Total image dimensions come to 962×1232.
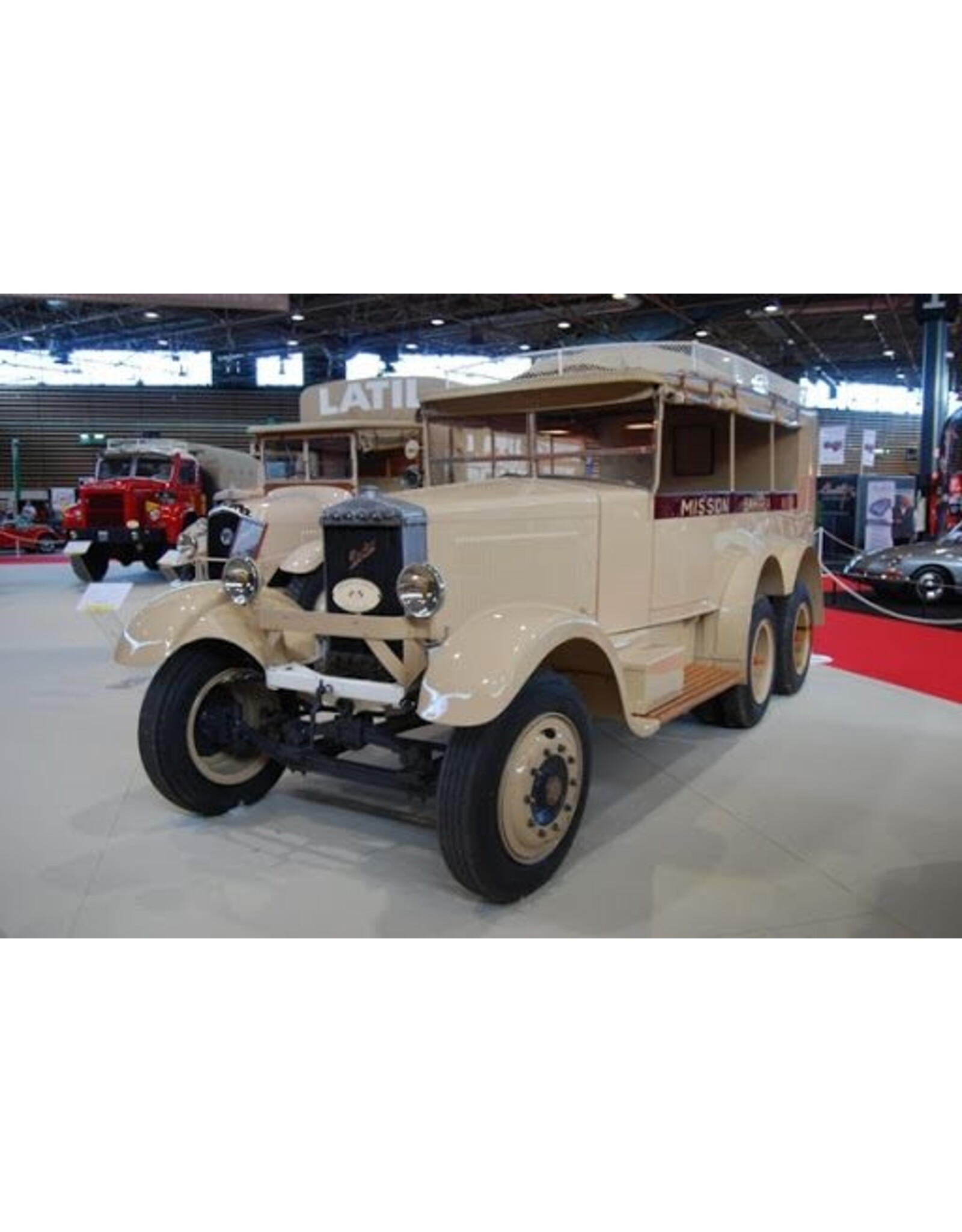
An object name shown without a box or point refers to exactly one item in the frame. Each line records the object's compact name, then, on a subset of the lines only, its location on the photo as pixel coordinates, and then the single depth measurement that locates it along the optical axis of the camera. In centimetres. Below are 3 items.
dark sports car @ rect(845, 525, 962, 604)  995
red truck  1291
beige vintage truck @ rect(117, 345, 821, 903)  289
